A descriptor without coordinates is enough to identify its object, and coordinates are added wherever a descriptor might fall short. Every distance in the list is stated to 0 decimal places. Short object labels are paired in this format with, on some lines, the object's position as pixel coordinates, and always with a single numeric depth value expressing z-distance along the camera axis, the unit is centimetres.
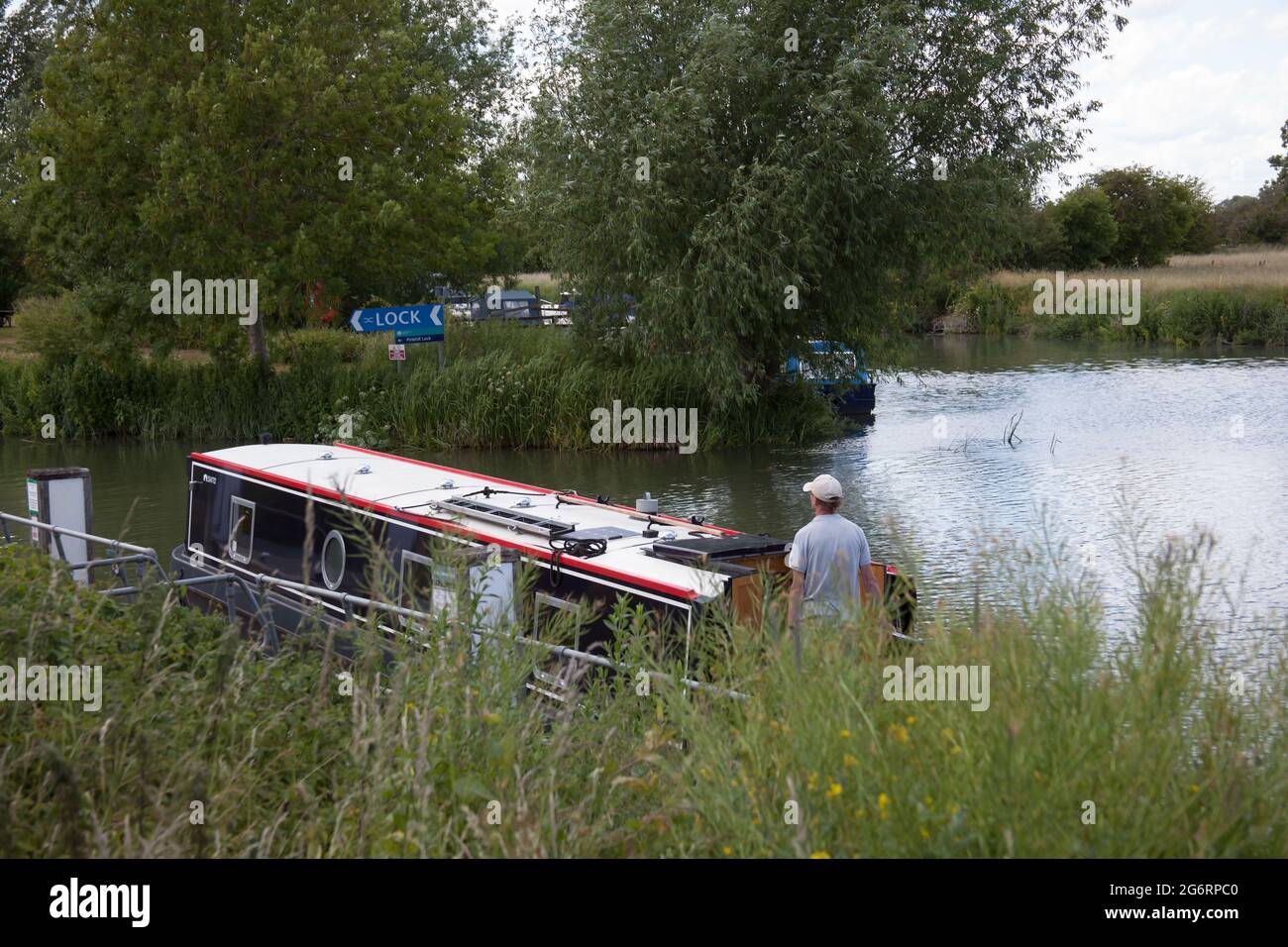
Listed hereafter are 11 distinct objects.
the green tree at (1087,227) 6875
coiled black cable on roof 904
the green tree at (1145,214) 7406
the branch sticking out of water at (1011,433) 2386
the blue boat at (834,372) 2606
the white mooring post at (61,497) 1316
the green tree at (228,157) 2716
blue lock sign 2734
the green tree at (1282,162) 8644
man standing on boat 771
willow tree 2278
